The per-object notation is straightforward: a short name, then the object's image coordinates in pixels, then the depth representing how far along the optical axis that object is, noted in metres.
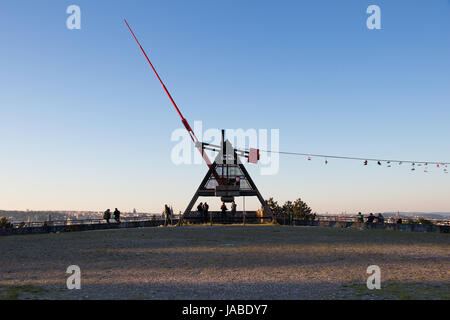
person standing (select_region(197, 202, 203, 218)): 40.43
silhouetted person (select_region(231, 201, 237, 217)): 42.54
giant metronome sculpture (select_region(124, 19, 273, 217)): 40.28
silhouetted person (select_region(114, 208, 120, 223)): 35.75
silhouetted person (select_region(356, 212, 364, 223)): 36.45
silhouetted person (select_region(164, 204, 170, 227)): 36.75
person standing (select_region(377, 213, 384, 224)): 36.56
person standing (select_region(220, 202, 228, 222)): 40.69
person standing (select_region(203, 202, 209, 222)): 39.44
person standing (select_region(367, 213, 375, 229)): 36.22
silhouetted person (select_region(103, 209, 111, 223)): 35.39
